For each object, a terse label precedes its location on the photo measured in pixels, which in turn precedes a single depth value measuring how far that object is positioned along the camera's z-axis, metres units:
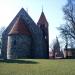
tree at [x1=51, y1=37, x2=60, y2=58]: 38.97
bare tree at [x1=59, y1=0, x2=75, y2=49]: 19.97
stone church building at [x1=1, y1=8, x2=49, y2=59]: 21.53
